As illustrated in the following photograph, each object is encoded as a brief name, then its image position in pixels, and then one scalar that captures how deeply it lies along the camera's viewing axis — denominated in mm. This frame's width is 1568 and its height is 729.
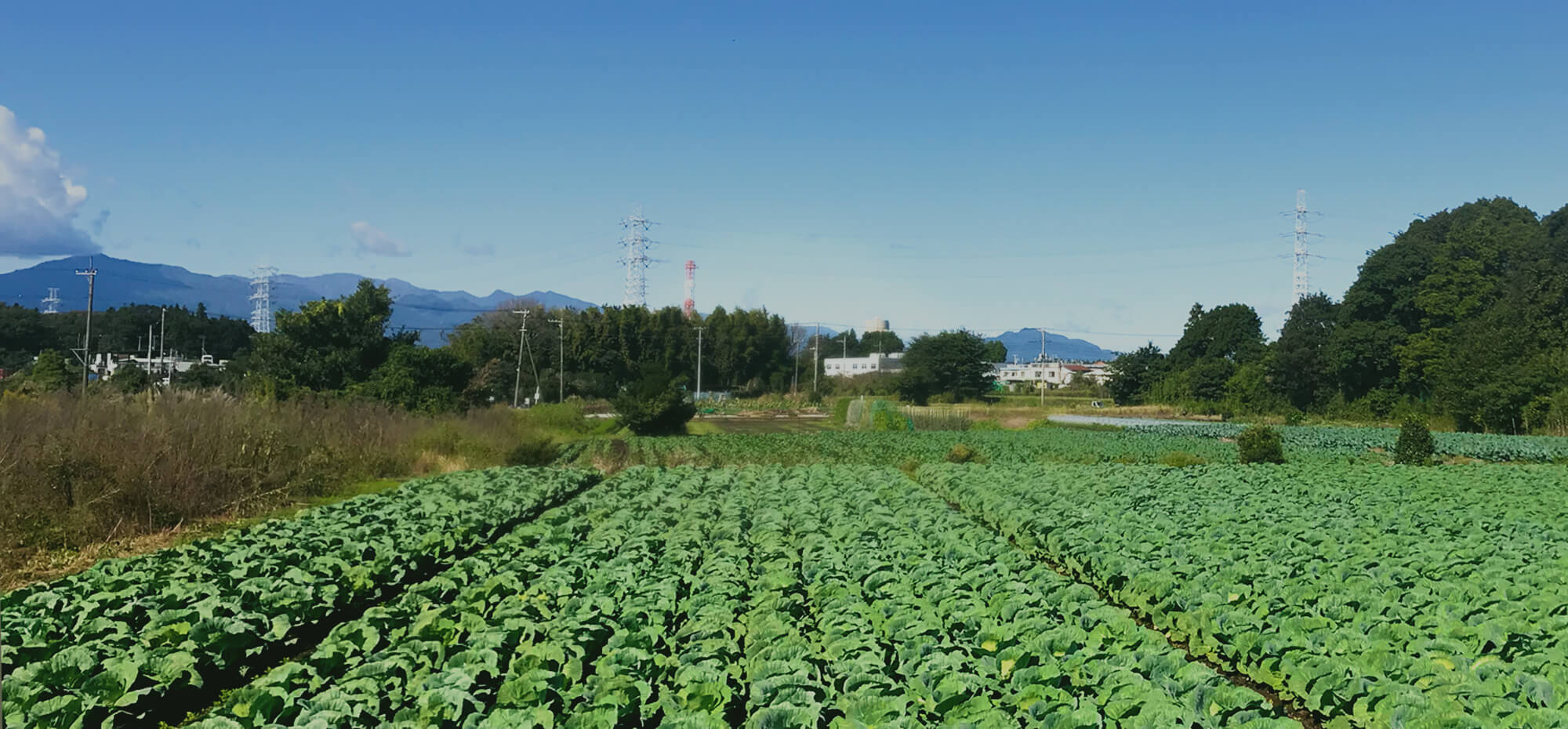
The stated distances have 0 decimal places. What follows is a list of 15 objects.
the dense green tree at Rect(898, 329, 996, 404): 76125
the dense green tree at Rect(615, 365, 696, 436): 41438
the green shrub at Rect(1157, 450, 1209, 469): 28766
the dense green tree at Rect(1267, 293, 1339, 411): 63156
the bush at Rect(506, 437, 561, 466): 28984
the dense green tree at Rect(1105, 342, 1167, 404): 81312
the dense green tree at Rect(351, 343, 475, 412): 30469
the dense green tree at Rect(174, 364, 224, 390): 46753
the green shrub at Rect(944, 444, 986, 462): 30141
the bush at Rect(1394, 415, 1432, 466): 29172
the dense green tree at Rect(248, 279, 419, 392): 32750
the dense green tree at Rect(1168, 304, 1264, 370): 81438
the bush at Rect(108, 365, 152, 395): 38947
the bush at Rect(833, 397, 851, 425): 59669
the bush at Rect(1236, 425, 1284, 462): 29609
